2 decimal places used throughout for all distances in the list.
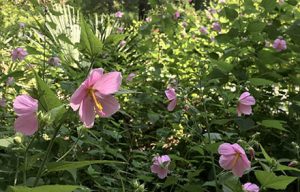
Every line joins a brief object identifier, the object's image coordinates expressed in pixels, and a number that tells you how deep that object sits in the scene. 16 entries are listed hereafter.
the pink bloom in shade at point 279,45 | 2.81
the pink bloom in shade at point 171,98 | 1.90
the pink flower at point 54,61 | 2.56
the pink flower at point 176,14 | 3.80
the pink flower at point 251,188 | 1.45
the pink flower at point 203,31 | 3.80
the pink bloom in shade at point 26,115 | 0.89
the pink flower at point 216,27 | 3.68
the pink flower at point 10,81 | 2.54
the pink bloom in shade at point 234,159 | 1.33
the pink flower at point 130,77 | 2.96
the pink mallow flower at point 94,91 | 0.90
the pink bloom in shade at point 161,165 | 1.80
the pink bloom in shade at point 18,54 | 2.69
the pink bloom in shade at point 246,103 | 1.78
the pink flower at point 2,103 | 2.30
